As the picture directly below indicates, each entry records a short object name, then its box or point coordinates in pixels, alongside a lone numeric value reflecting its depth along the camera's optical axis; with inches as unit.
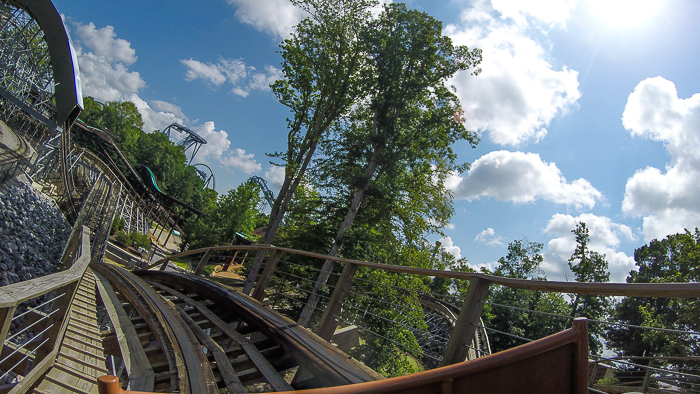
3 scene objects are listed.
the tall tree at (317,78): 593.3
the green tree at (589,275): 1030.4
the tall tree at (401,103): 540.1
